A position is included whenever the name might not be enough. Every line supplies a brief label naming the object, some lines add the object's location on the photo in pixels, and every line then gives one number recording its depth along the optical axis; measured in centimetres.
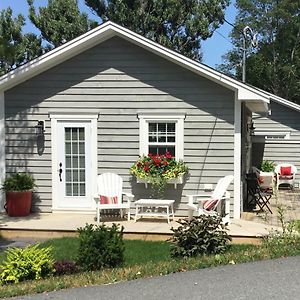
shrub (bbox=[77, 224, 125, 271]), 579
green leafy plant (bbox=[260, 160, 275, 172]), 1628
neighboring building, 1699
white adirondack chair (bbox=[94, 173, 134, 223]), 930
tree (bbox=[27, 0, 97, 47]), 2256
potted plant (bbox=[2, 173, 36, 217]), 968
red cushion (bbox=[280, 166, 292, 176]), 1609
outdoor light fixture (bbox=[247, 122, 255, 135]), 1256
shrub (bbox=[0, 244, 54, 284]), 536
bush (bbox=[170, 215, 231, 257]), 617
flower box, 961
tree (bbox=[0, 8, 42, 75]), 2017
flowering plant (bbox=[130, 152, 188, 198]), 956
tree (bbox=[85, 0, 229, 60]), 2380
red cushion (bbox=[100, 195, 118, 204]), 949
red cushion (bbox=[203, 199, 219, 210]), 877
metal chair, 1059
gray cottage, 964
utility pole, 1619
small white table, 916
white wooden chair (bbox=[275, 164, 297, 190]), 1602
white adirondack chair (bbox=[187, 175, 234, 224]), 877
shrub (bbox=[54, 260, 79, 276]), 566
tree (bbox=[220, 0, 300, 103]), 3144
